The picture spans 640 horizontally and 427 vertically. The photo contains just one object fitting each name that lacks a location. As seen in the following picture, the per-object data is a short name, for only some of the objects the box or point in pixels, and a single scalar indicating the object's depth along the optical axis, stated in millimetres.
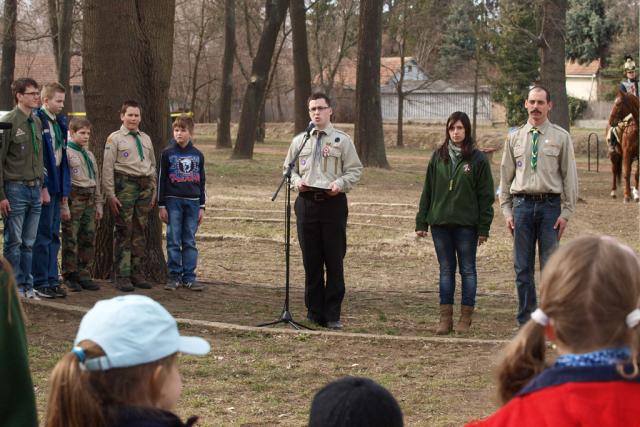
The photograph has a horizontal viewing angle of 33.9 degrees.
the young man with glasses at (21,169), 8977
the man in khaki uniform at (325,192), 8781
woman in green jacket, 8578
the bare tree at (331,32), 50844
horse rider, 21075
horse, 20844
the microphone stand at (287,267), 8766
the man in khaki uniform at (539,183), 8359
